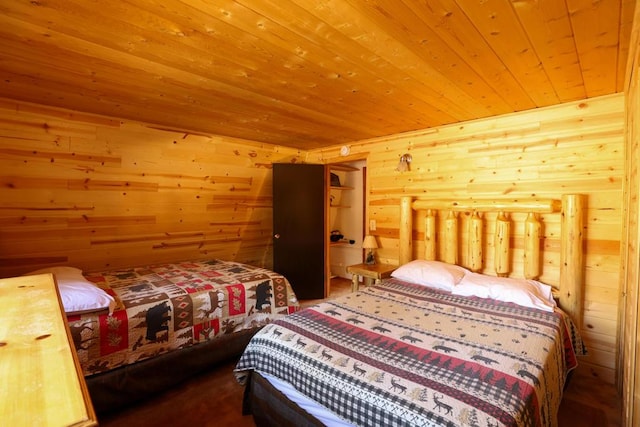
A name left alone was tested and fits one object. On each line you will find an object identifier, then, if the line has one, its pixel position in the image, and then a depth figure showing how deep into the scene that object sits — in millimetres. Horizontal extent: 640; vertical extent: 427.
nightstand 3143
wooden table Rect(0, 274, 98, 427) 490
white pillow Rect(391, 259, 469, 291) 2604
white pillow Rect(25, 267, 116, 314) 1839
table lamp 3499
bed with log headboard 1202
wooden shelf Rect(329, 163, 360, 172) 4726
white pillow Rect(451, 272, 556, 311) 2171
